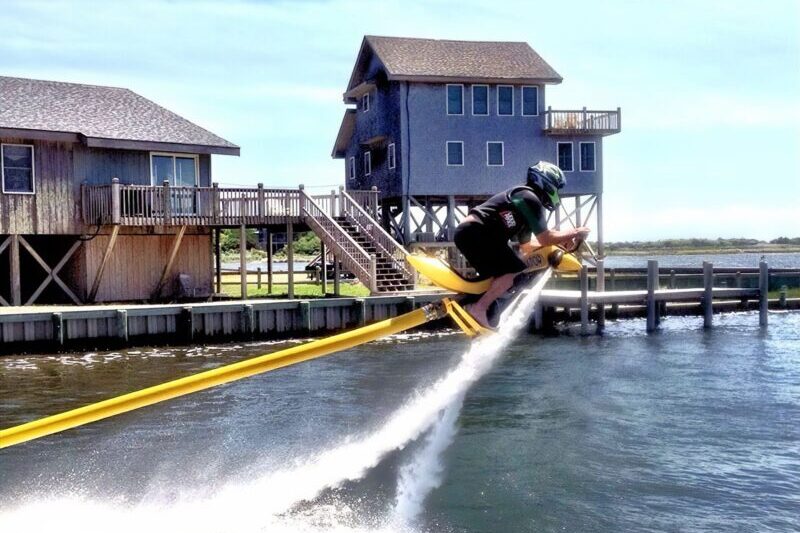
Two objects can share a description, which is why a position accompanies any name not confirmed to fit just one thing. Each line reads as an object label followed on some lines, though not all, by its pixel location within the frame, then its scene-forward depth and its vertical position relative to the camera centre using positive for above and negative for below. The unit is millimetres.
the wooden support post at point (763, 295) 33259 -2028
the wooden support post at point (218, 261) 35094 -419
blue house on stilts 41812 +5550
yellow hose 6695 -1025
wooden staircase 29609 +124
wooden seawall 24859 -2061
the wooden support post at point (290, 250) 31266 -34
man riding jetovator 7191 +95
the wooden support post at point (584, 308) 30416 -2169
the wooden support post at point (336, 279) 32125 -1102
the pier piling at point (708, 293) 31820 -1848
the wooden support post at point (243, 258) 30803 -277
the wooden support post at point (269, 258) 35719 -342
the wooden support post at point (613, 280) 42400 -1757
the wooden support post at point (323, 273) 34175 -951
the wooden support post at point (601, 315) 31109 -2472
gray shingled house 28703 +1753
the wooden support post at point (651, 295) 30828 -1810
